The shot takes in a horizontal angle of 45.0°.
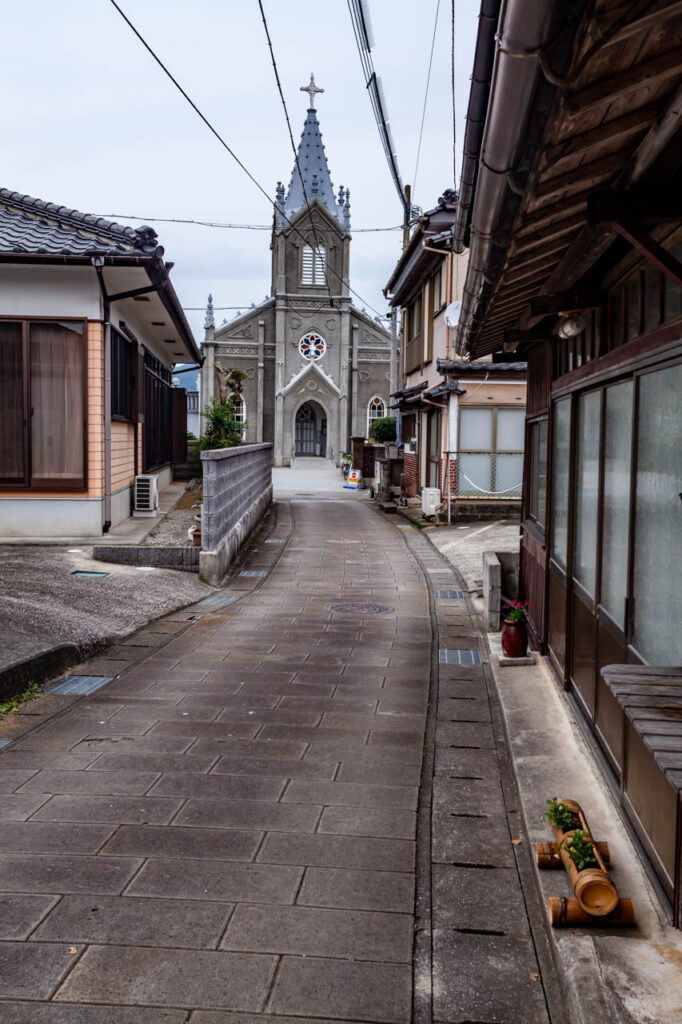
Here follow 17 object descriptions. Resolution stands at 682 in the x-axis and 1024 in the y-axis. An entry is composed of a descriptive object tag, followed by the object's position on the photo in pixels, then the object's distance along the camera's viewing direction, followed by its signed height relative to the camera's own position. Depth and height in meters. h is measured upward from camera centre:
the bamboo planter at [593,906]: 3.34 -1.83
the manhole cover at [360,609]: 10.57 -2.04
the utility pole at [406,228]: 25.20 +7.15
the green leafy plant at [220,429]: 26.51 +0.70
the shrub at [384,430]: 34.32 +0.96
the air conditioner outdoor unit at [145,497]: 16.25 -0.94
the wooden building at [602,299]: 2.39 +0.98
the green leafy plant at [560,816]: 3.99 -1.76
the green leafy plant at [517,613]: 7.76 -1.49
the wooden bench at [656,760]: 3.02 -1.09
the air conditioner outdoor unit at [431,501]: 19.81 -1.14
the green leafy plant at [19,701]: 6.38 -2.03
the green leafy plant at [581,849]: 3.60 -1.76
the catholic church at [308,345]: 50.59 +6.69
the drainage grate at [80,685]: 6.99 -2.06
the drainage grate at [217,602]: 10.80 -2.03
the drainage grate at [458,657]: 8.23 -2.06
